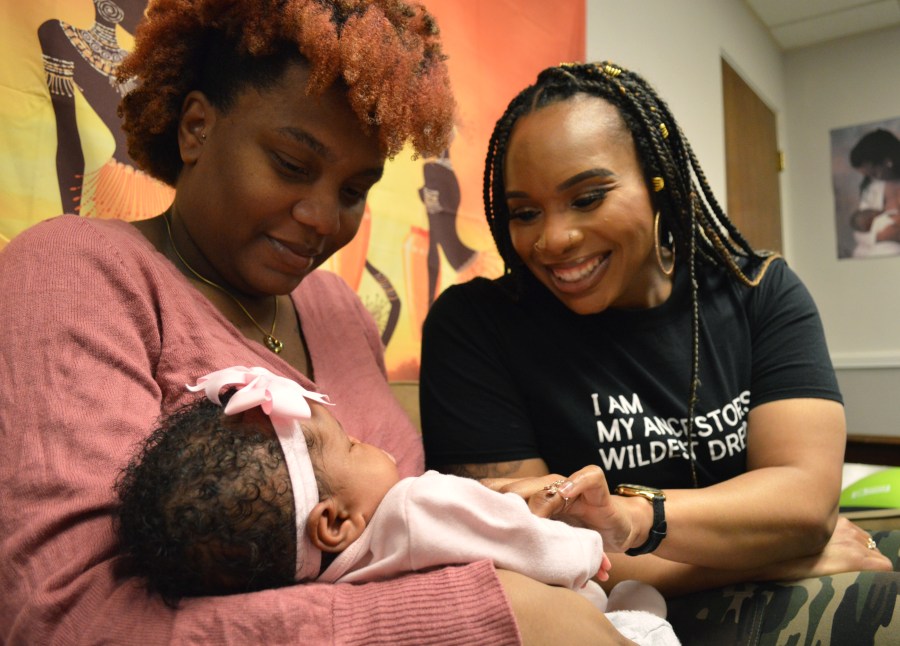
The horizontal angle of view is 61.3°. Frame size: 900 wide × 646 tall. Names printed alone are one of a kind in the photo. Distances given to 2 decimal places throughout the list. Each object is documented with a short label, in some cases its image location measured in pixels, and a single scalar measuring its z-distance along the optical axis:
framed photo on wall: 4.95
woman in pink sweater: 0.81
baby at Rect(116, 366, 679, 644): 0.83
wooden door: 4.50
